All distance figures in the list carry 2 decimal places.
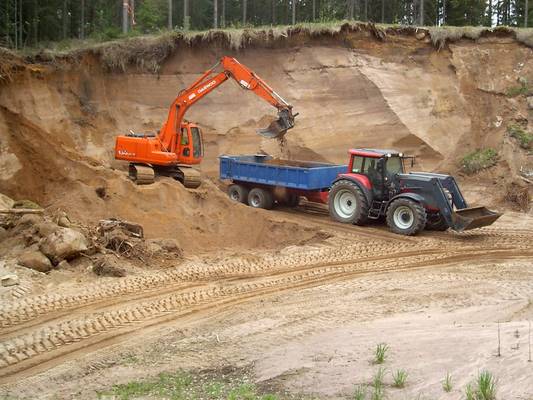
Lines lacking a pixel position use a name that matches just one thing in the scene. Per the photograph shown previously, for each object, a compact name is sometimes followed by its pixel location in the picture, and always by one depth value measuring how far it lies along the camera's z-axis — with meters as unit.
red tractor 14.00
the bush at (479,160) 19.83
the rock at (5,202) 13.86
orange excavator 17.17
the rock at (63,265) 11.23
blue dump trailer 16.72
